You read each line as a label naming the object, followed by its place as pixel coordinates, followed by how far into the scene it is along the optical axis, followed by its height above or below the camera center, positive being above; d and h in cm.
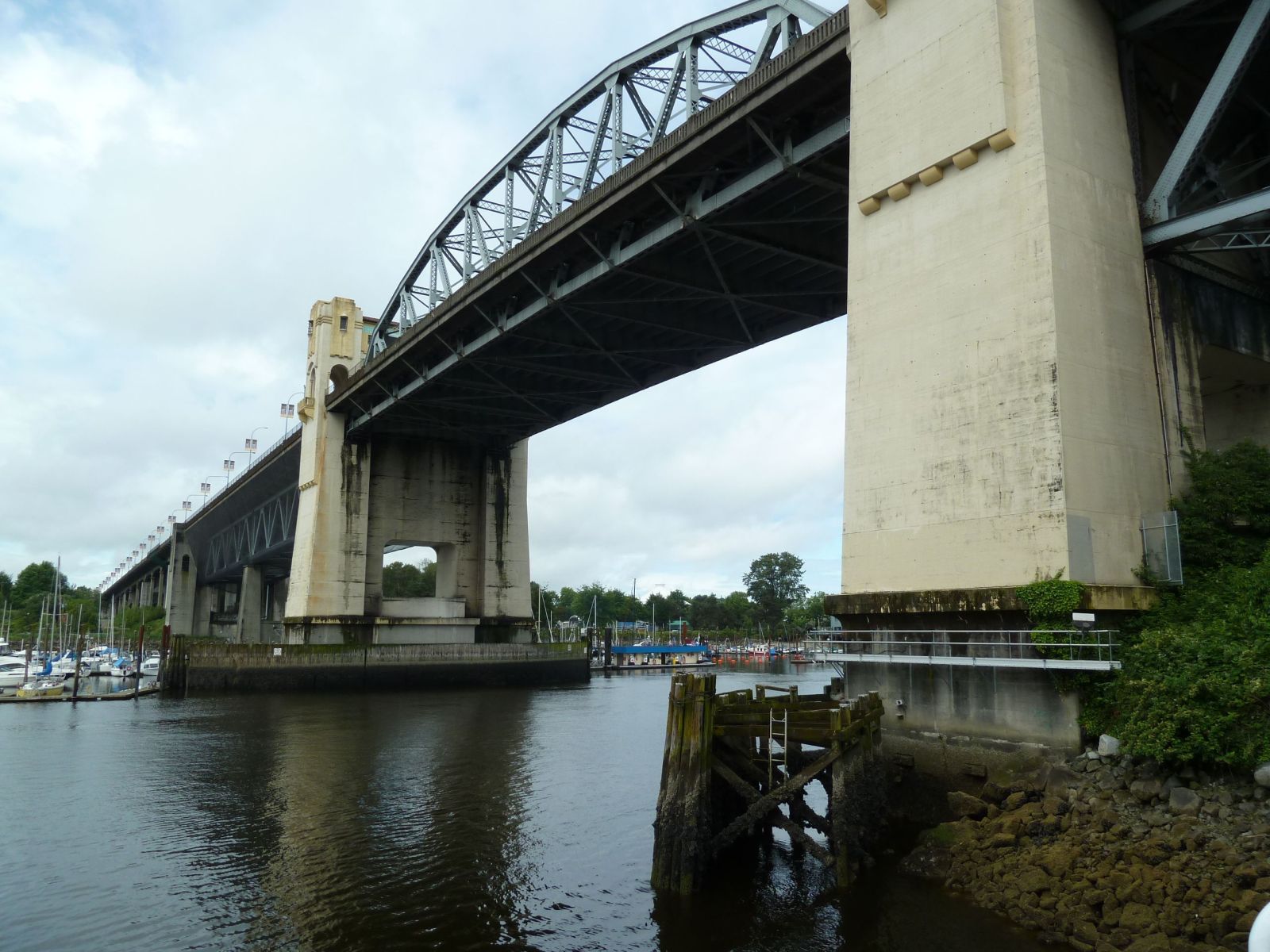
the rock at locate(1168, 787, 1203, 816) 1058 -209
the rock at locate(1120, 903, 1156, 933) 937 -304
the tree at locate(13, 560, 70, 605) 16800 +846
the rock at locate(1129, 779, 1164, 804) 1108 -204
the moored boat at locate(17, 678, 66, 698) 4719 -319
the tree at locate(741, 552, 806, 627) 15462 +664
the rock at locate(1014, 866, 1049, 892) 1071 -302
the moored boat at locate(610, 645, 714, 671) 8481 -328
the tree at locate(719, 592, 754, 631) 15225 +163
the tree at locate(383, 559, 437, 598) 15388 +786
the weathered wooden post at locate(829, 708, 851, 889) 1266 -245
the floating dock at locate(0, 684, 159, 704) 4616 -352
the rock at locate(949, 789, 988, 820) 1284 -258
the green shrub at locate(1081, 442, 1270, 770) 1066 -33
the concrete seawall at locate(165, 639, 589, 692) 4900 -222
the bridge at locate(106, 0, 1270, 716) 1426 +663
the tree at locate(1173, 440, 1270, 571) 1421 +166
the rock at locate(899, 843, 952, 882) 1234 -326
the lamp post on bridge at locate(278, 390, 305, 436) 7299 +1714
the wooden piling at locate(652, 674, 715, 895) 1266 -238
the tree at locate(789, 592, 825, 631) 12394 +126
